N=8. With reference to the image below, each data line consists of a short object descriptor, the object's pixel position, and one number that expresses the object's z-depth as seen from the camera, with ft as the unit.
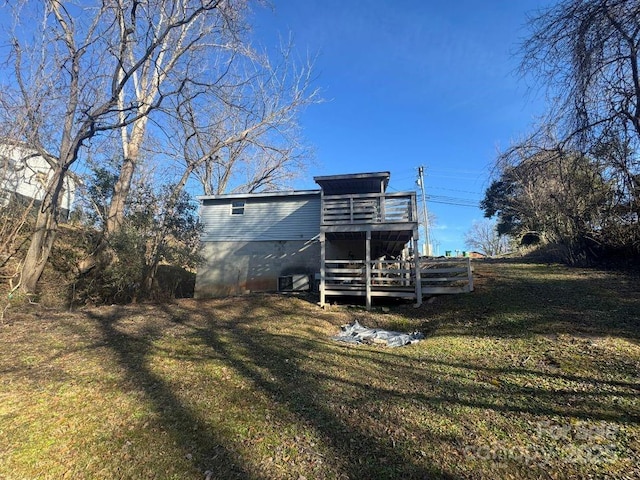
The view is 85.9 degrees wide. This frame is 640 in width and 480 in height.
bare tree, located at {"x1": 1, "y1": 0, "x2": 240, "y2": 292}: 31.76
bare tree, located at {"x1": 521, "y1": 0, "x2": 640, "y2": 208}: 18.06
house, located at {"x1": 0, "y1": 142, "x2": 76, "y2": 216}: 26.91
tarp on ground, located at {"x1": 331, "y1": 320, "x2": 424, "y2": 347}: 23.72
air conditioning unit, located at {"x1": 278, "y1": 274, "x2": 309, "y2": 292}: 46.03
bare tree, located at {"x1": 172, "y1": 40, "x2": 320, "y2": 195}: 38.84
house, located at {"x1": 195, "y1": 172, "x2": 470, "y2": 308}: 42.96
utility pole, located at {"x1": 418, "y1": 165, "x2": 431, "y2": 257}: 102.73
